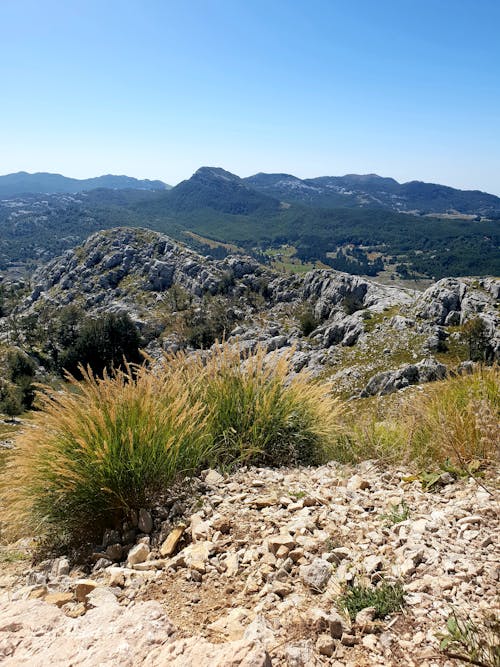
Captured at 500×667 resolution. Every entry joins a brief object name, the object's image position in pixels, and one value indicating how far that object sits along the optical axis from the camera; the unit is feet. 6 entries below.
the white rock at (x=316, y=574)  9.01
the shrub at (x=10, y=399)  181.16
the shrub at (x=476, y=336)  152.56
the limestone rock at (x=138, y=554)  11.30
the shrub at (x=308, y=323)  257.14
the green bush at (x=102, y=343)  259.80
